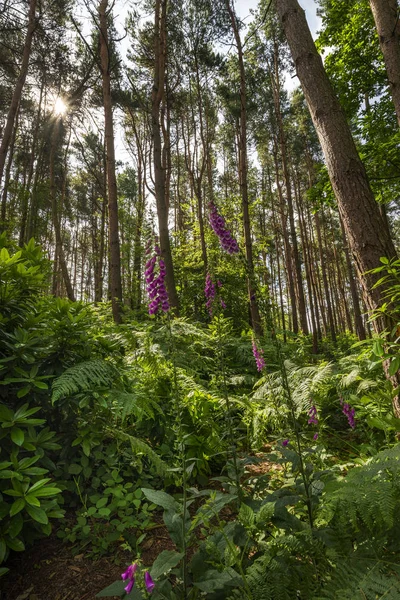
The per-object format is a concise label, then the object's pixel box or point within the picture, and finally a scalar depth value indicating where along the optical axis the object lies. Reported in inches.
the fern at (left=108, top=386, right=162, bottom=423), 80.1
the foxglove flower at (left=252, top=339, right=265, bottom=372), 106.1
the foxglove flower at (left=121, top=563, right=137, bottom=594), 38.1
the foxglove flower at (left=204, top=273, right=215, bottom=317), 89.9
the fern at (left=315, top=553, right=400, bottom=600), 37.6
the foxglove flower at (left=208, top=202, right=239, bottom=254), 89.4
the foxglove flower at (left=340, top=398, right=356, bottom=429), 101.0
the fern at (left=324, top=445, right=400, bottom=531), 45.1
